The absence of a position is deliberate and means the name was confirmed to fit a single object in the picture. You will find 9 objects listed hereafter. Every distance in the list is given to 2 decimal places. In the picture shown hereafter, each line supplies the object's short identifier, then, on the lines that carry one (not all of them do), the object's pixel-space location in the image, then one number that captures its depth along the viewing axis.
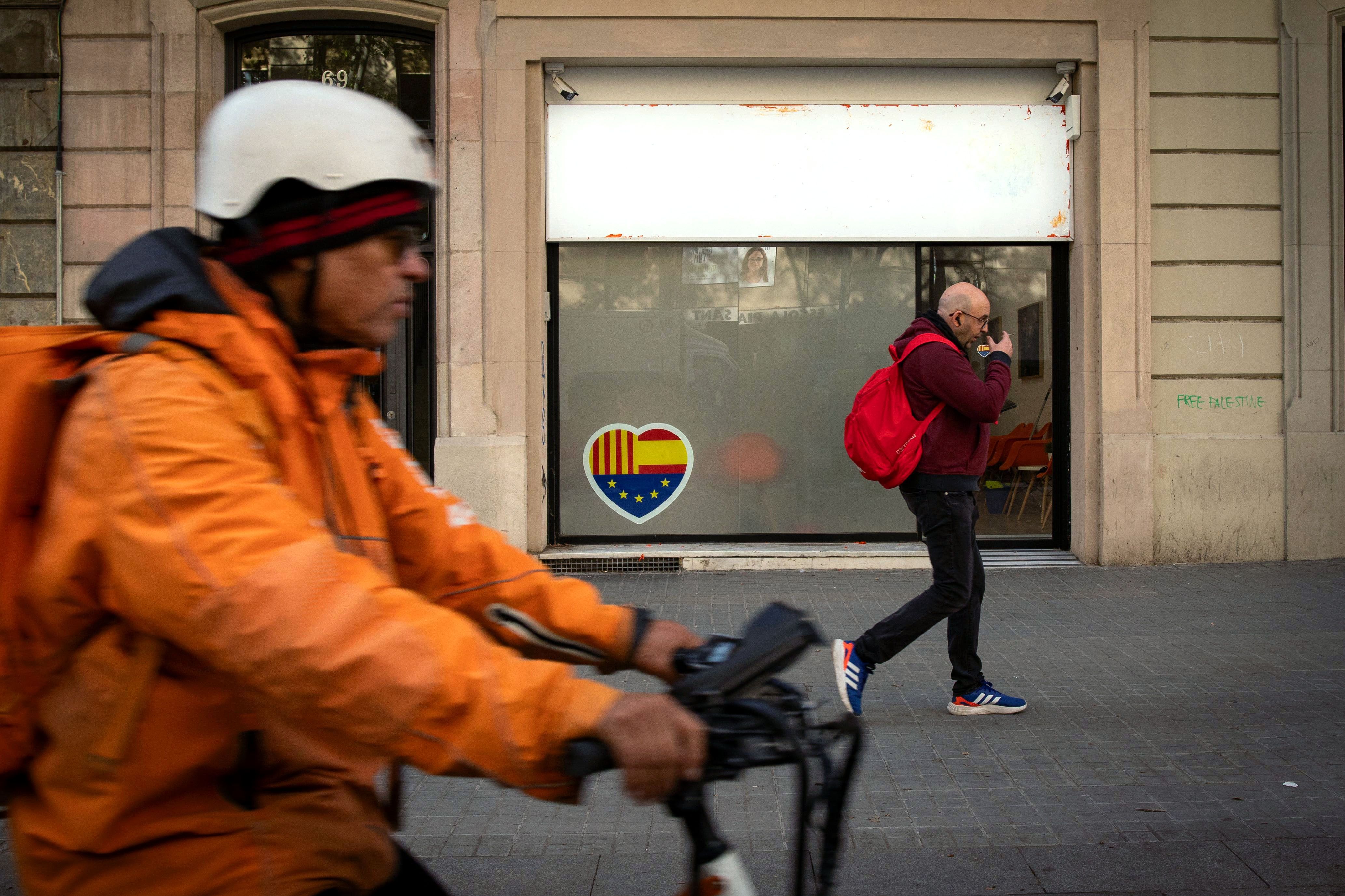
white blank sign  9.67
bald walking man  5.00
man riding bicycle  1.23
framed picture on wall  10.13
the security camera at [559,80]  9.53
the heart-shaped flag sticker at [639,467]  9.95
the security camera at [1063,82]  9.61
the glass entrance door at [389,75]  9.95
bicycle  1.40
